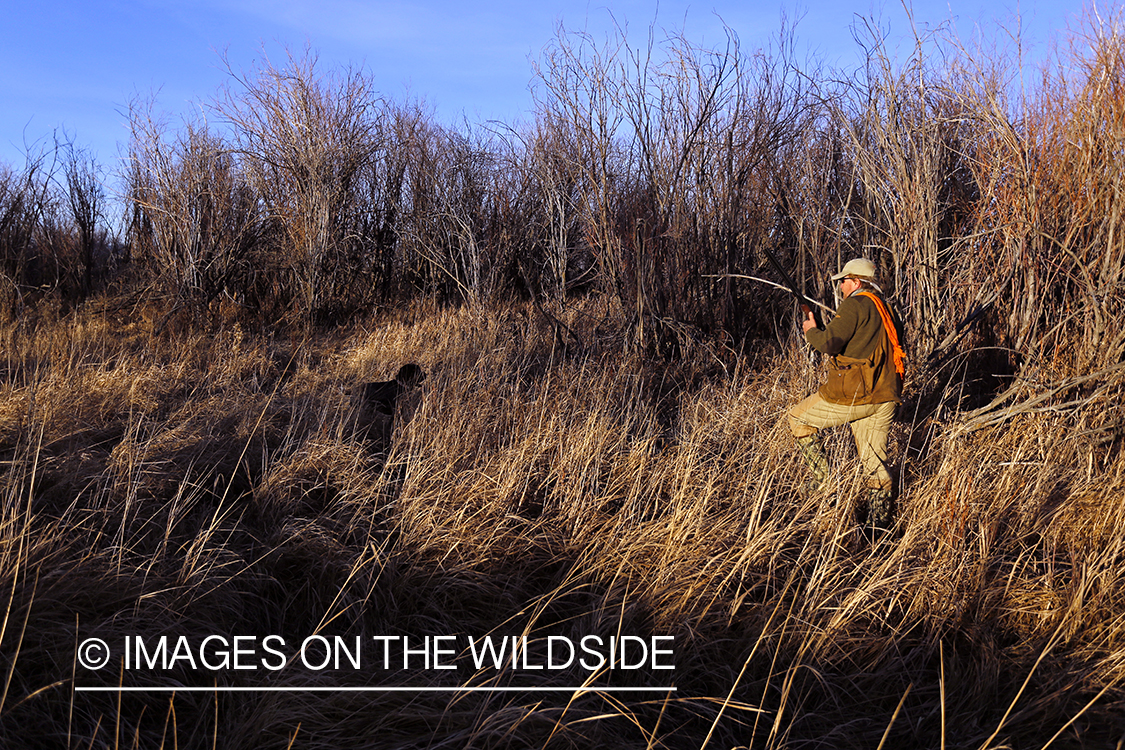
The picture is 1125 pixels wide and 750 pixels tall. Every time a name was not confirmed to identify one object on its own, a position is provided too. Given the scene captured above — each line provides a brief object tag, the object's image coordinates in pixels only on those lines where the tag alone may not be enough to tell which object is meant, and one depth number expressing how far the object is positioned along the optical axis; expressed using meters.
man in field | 3.85
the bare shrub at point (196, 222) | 9.73
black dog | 4.93
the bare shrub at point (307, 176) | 10.41
